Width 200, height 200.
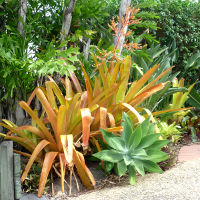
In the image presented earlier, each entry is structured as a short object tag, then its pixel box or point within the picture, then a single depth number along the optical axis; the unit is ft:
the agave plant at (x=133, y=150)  9.18
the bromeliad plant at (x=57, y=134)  9.26
